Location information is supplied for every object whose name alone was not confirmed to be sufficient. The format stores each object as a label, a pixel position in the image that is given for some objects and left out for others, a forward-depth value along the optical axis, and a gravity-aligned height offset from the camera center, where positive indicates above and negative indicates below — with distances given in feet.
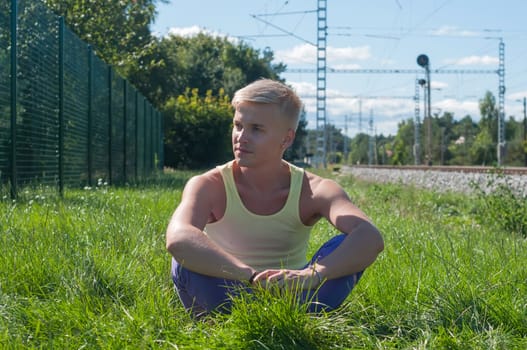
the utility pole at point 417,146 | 165.68 +1.87
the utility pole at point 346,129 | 298.93 +10.20
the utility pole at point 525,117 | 201.77 +11.24
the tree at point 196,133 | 111.55 +2.95
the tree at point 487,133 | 240.22 +7.82
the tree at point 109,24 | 70.95 +12.49
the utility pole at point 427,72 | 142.47 +16.36
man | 9.69 -0.95
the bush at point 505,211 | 28.17 -2.18
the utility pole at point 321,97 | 137.08 +11.13
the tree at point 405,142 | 298.56 +6.06
